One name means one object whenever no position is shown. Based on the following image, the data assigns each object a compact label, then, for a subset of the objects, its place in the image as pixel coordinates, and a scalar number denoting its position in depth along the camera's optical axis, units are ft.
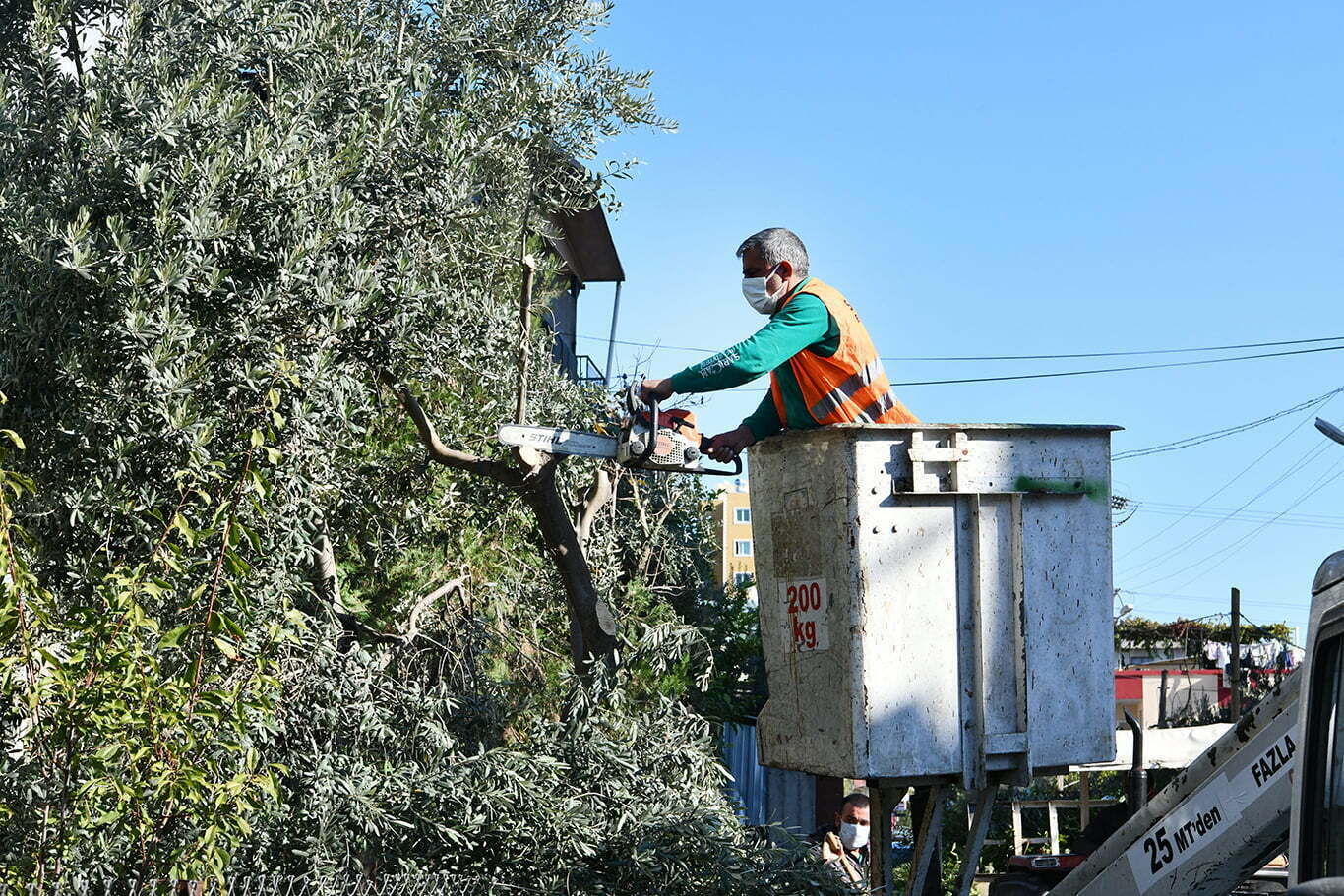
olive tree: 15.72
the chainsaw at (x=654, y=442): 17.22
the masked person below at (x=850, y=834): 27.12
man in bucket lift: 16.42
